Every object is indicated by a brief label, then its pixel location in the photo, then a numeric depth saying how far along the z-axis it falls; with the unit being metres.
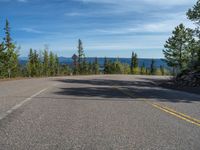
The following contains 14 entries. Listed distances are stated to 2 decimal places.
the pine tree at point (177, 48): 32.60
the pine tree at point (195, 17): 17.26
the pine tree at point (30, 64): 51.40
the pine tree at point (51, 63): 58.89
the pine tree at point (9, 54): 34.03
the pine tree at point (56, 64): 62.46
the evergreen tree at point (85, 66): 60.63
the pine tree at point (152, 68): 78.82
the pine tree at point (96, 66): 73.06
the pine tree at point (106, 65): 73.24
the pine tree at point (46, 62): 55.87
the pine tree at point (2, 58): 33.72
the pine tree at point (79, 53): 59.26
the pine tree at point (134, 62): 77.71
